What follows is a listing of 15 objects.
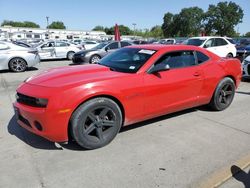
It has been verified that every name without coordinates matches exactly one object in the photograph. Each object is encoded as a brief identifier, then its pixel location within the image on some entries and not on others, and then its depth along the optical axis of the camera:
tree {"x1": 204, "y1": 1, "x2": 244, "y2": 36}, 55.75
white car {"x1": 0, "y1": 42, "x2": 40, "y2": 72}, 8.18
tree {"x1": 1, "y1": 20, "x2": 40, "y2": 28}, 93.48
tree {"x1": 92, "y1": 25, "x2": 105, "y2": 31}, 104.74
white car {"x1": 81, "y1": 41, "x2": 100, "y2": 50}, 14.91
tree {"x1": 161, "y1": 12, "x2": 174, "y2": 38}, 67.43
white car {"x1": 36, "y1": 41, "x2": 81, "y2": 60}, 12.53
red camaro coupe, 2.51
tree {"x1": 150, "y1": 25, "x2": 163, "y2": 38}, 77.00
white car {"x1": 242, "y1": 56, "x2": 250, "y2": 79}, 6.56
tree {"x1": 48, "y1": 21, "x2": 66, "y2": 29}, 94.90
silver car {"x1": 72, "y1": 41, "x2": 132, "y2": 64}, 10.20
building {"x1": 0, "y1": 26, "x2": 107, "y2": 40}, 49.16
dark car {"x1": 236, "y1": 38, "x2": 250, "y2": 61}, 11.90
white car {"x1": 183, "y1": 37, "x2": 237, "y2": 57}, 9.77
